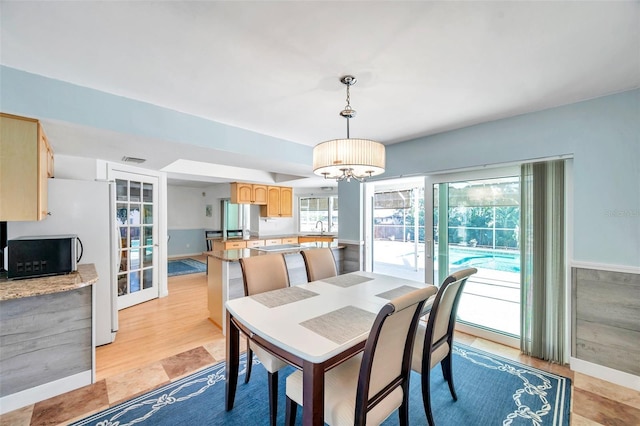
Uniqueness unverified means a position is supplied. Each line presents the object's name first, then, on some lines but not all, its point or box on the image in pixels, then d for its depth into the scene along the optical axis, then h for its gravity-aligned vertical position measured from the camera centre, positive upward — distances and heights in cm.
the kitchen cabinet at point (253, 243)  601 -66
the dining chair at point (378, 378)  122 -85
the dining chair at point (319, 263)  279 -53
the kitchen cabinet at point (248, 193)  593 +45
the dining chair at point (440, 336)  170 -85
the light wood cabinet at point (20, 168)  191 +34
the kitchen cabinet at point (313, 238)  649 -60
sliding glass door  290 -32
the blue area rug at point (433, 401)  182 -139
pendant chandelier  184 +40
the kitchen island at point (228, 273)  316 -75
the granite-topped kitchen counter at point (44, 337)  190 -92
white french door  381 -32
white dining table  123 -65
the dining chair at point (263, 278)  183 -57
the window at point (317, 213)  695 +0
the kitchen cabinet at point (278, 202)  653 +27
